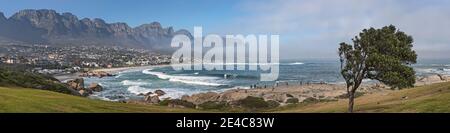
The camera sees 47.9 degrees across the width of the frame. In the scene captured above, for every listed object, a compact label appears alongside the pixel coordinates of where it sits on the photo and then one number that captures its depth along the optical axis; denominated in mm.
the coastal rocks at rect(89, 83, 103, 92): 136500
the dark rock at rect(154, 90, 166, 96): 121738
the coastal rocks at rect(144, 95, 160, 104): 101250
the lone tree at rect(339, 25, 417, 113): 41312
